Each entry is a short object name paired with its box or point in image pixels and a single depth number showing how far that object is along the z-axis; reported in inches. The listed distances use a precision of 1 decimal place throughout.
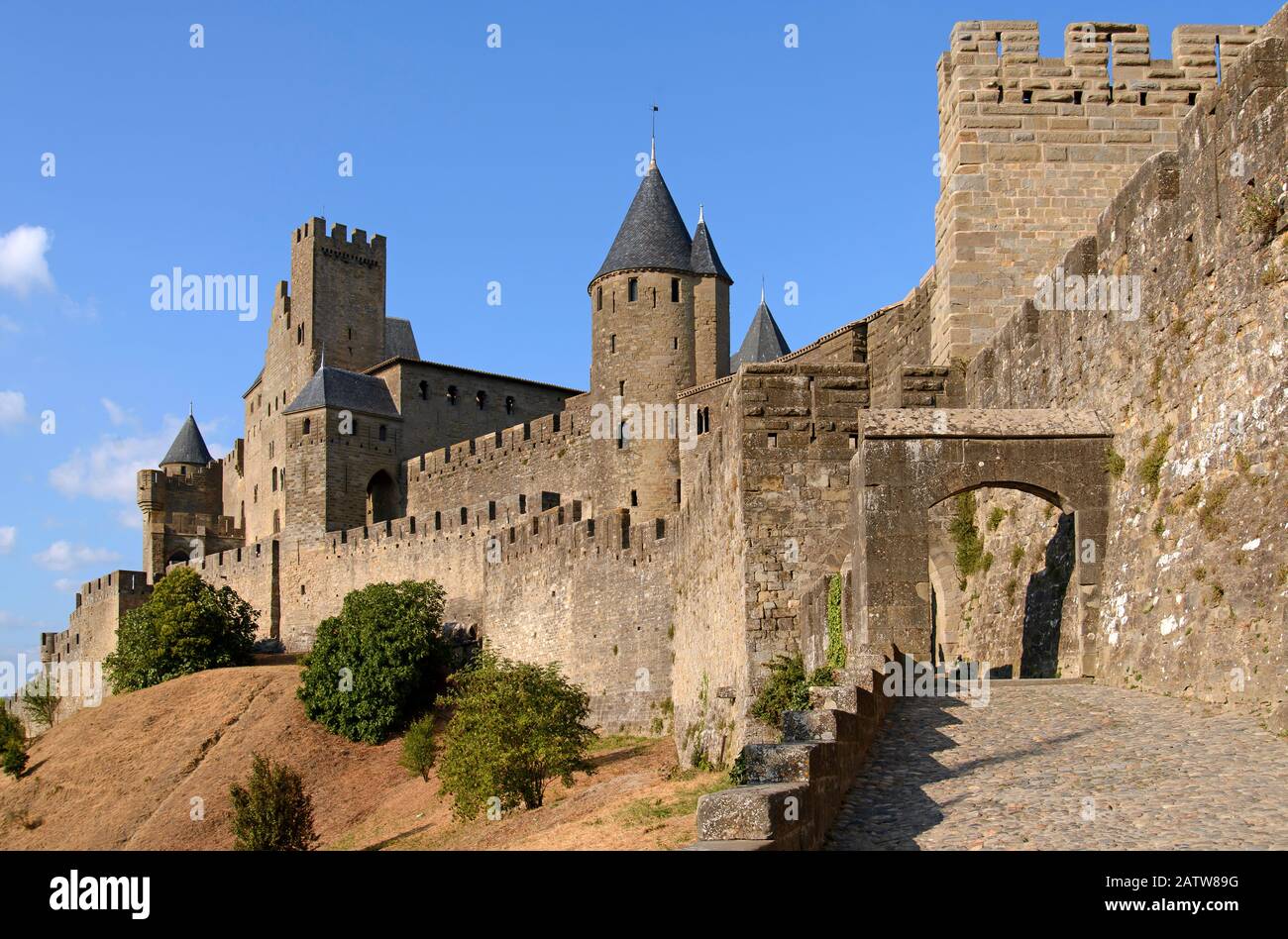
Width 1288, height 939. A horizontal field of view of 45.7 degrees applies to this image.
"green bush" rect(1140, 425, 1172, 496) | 487.8
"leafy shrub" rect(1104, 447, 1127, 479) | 518.3
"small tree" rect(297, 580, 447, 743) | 1501.0
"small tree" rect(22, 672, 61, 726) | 2277.3
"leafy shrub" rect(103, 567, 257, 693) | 1873.8
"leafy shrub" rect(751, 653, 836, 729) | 573.0
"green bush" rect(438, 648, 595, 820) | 961.5
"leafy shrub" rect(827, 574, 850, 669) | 569.0
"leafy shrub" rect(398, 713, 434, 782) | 1301.7
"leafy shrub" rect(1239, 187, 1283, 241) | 421.4
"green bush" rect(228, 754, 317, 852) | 1020.5
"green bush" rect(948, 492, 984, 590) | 676.1
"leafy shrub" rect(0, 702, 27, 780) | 1731.1
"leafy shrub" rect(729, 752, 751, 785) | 350.4
